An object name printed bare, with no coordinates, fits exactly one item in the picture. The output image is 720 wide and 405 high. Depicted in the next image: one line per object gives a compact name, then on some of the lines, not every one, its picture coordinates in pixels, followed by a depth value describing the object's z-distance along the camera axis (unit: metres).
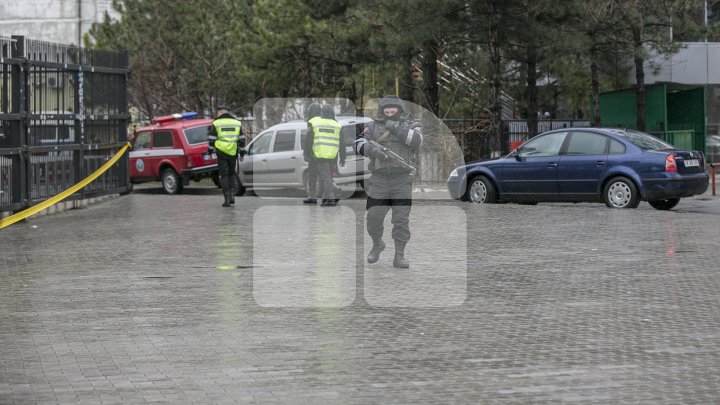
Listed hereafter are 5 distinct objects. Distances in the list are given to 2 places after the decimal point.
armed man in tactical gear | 12.69
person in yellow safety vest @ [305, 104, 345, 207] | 21.17
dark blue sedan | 19.97
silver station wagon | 24.84
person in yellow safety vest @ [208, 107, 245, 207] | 21.59
